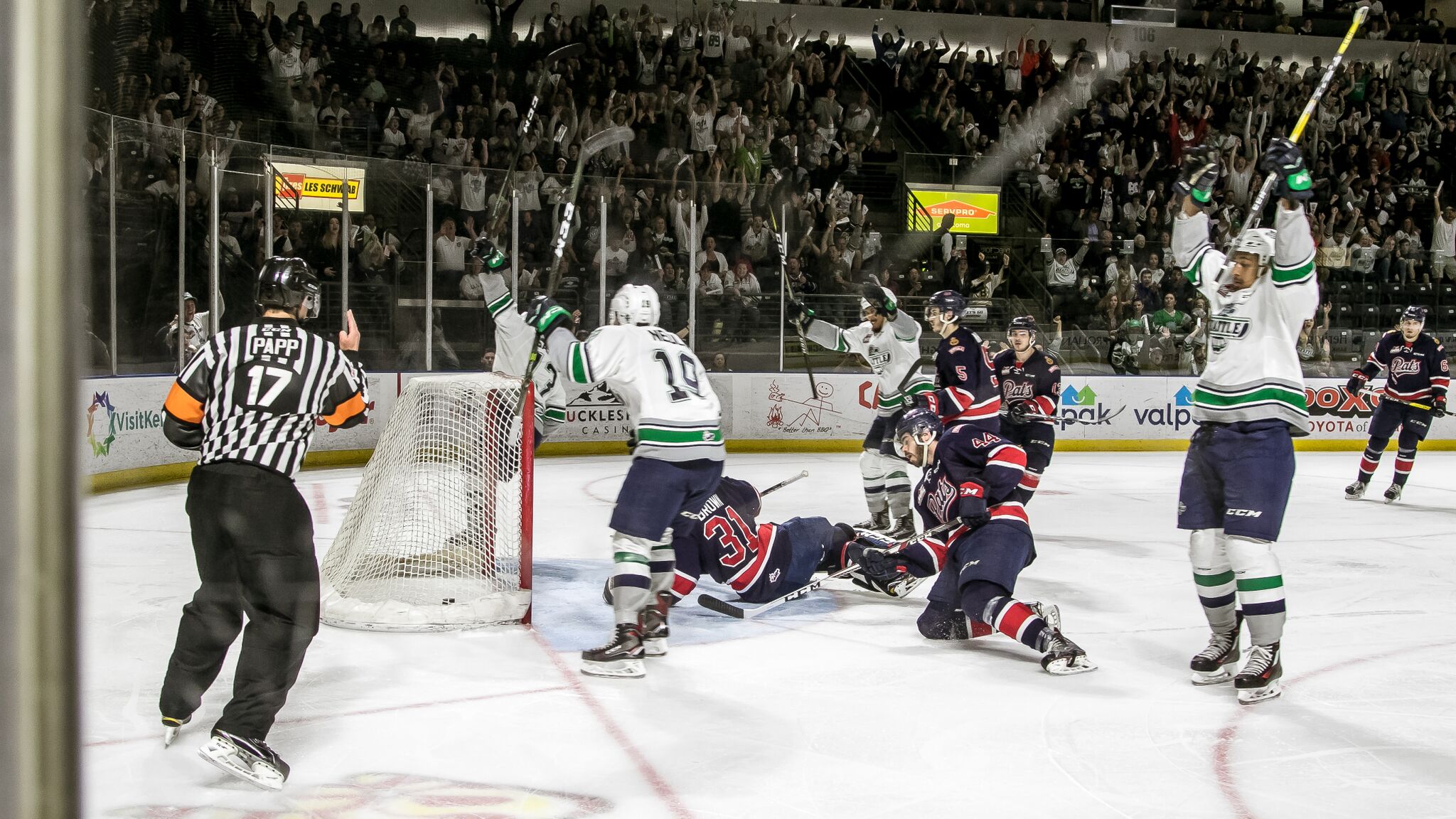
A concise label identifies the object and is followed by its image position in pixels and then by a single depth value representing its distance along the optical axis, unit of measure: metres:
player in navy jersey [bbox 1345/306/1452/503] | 8.44
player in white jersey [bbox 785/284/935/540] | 6.51
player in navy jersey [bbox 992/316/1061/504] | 6.59
